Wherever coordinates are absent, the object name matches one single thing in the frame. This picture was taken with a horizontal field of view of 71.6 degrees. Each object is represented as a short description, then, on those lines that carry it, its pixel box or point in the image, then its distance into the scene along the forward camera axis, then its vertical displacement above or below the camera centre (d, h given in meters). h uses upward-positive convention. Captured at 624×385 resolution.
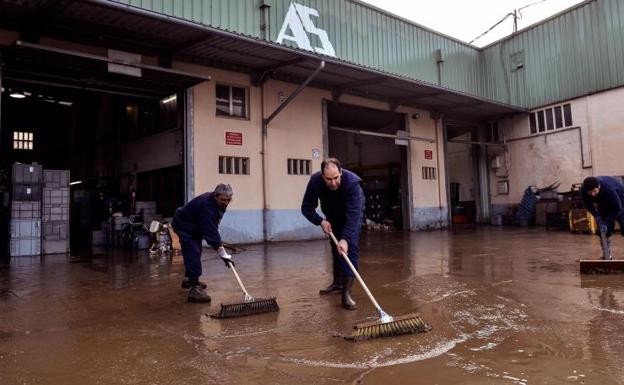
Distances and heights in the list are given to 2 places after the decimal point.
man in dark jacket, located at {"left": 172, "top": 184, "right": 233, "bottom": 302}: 4.51 -0.10
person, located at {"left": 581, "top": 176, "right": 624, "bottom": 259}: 5.87 +0.09
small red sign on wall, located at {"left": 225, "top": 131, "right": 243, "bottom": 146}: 11.47 +2.14
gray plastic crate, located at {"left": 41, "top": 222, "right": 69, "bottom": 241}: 9.92 -0.16
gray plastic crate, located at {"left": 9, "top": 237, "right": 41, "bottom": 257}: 9.36 -0.47
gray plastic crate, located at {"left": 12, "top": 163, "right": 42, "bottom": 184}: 9.40 +1.13
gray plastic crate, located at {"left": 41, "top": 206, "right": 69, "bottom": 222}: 9.84 +0.23
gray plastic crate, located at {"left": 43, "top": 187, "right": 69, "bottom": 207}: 9.87 +0.64
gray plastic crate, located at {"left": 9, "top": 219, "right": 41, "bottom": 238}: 9.38 -0.07
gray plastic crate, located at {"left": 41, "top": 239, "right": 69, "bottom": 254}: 9.91 -0.52
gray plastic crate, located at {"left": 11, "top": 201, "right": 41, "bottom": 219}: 9.34 +0.33
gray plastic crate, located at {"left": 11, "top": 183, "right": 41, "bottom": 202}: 9.38 +0.72
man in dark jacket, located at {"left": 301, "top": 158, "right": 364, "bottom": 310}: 4.15 +0.06
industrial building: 9.67 +3.56
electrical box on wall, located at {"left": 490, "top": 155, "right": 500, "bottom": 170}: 18.47 +2.05
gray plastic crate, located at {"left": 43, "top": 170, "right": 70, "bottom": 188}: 9.95 +1.06
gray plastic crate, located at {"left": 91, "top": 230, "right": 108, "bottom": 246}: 12.39 -0.44
